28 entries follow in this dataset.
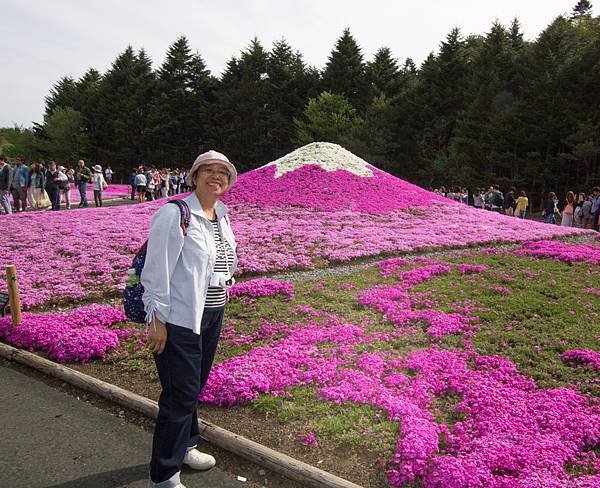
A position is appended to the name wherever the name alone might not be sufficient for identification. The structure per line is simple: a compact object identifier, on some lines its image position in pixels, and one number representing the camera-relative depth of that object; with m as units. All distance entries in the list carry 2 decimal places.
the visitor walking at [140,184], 28.78
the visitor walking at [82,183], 26.48
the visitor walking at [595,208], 20.64
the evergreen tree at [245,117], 61.81
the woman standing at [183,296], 3.57
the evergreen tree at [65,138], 65.44
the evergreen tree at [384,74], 57.53
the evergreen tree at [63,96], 76.62
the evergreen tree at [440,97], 49.62
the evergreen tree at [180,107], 65.75
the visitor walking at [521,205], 24.09
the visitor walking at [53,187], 23.59
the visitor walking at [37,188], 22.56
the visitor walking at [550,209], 22.69
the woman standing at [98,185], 26.73
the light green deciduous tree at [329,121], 53.81
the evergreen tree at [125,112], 66.50
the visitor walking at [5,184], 18.83
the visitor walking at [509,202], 26.67
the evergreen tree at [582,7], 67.31
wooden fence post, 8.14
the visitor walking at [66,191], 24.47
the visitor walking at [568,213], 21.41
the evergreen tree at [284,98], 61.25
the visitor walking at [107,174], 44.62
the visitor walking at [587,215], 21.72
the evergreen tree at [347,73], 59.53
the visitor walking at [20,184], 20.96
